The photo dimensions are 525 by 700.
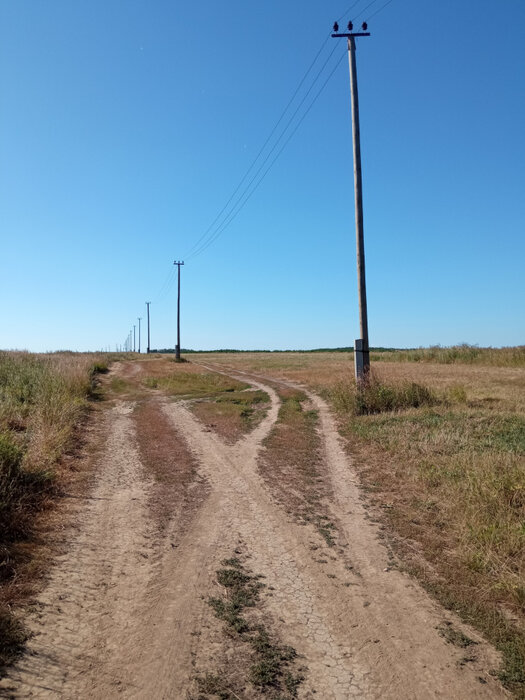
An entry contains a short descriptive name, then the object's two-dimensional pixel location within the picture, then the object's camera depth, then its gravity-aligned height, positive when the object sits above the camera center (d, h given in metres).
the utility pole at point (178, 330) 56.09 +2.73
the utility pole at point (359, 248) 15.25 +3.22
